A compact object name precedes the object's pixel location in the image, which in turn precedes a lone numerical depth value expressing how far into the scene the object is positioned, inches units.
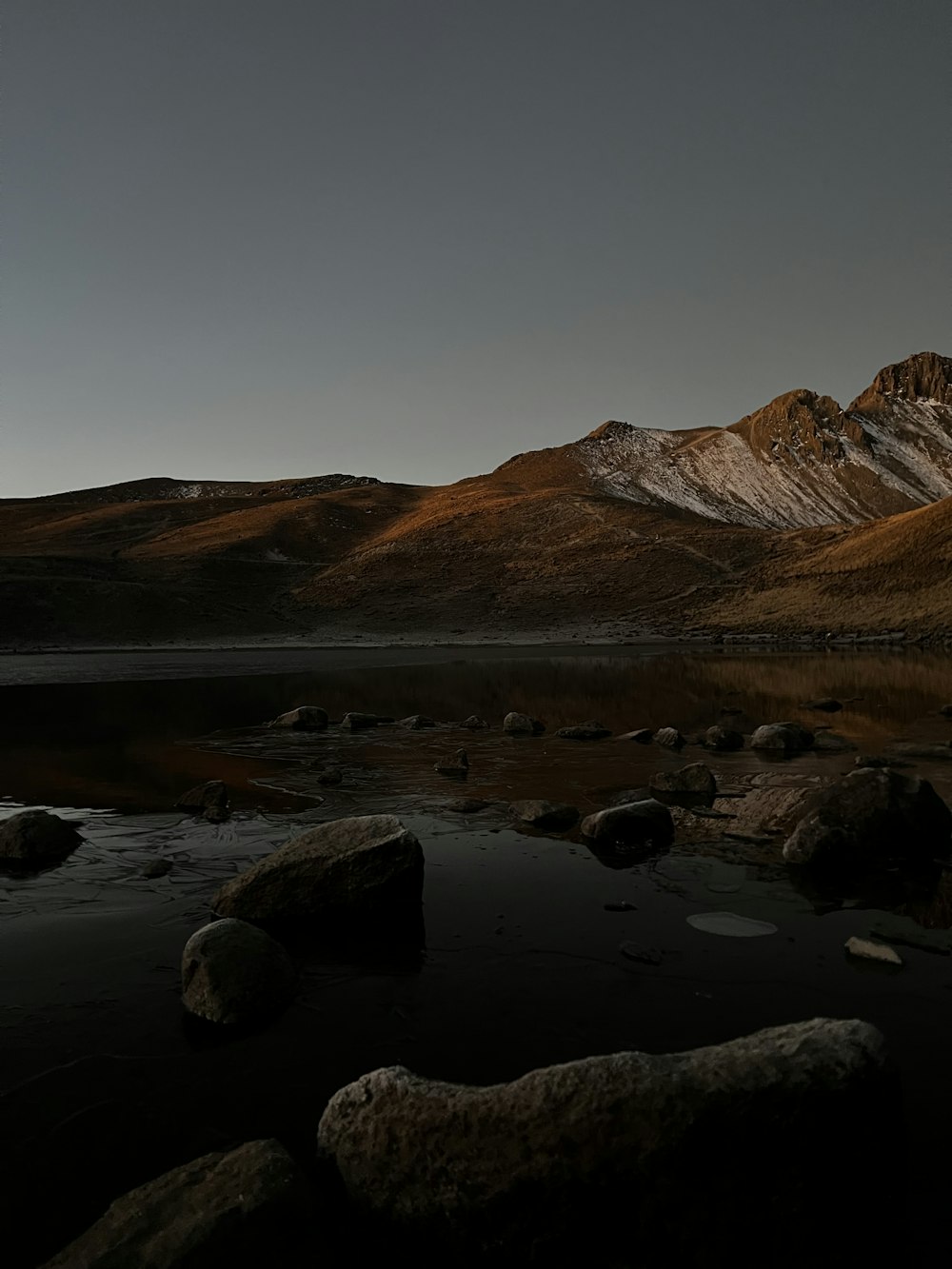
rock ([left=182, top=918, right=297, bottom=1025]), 220.1
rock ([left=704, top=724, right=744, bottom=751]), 666.2
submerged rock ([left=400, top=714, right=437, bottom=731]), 841.0
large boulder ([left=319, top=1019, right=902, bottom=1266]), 131.4
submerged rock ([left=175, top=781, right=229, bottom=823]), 457.1
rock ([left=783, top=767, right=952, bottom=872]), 343.3
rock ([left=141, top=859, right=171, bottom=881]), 345.1
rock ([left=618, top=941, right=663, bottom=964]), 250.4
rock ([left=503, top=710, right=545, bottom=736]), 783.7
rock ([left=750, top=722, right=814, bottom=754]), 654.5
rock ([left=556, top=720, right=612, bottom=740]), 746.2
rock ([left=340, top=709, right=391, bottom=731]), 846.5
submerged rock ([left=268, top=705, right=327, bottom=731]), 847.7
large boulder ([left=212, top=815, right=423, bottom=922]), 290.7
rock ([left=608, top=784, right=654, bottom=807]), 468.6
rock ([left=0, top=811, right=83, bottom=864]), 369.7
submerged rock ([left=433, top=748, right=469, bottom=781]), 582.6
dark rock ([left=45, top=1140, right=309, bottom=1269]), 130.9
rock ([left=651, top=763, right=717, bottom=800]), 487.2
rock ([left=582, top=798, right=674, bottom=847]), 384.8
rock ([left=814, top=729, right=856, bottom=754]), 645.3
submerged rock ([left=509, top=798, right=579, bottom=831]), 420.5
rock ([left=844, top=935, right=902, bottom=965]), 245.3
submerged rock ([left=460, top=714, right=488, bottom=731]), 831.6
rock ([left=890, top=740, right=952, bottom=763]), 587.2
